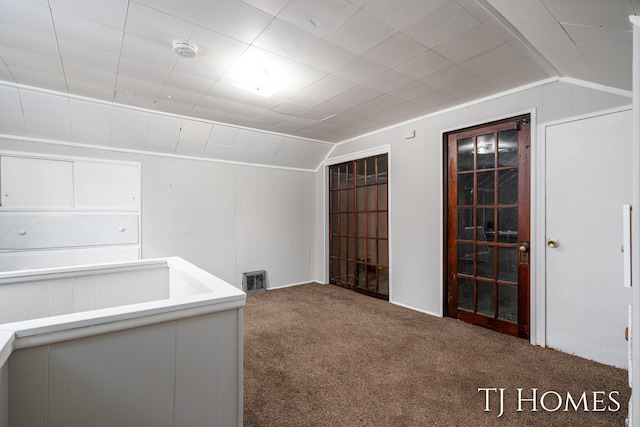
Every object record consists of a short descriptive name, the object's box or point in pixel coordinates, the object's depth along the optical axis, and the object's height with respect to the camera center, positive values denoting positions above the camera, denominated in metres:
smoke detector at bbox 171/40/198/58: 2.02 +1.15
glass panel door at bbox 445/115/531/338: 2.81 -0.12
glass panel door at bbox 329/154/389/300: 4.21 -0.18
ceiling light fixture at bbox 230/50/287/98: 2.27 +1.17
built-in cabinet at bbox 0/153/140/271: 3.05 +0.03
